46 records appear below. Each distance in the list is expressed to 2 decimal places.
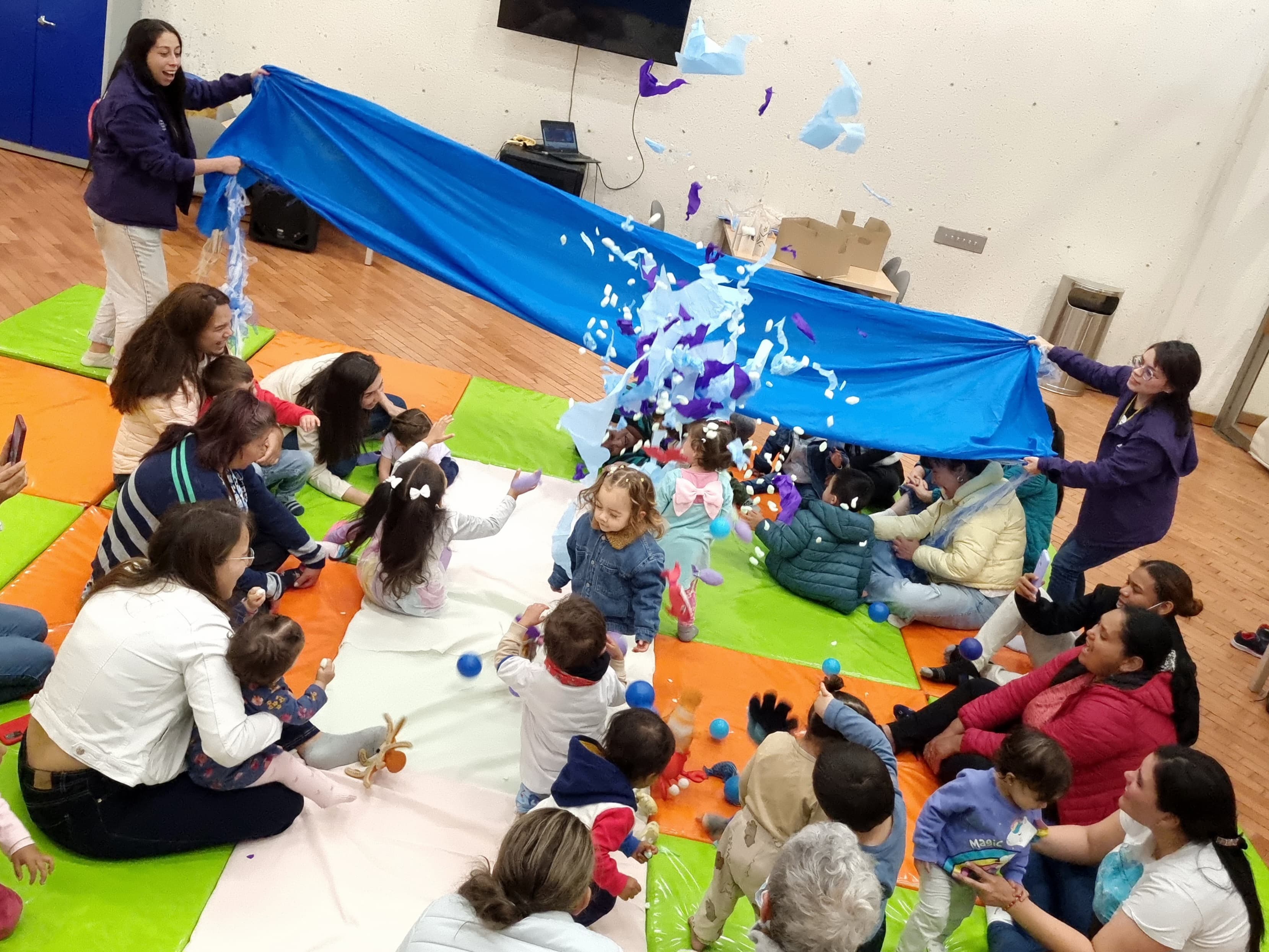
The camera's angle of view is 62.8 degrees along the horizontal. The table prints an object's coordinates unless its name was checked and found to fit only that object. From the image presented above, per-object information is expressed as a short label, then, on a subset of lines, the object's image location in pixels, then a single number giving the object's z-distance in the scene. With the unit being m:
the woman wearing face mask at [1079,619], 2.65
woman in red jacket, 2.57
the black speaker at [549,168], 6.20
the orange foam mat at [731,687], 2.93
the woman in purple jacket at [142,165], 3.56
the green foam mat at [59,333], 3.94
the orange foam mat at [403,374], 4.39
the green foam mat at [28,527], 2.92
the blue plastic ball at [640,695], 2.88
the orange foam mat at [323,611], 2.85
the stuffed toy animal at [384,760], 2.49
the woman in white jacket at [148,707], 1.99
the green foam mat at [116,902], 2.02
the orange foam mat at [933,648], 3.55
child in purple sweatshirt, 2.13
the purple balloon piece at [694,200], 3.23
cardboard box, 5.84
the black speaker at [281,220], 5.87
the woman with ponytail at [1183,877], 2.05
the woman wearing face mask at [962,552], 3.64
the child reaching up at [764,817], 2.13
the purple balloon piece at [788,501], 3.84
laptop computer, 6.36
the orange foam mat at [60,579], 2.79
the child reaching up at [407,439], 3.60
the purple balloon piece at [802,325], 3.58
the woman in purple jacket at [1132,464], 3.35
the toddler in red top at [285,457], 3.14
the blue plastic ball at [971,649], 3.48
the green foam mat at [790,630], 3.39
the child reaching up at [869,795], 1.96
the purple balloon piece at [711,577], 3.48
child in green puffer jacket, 3.54
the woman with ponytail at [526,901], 1.61
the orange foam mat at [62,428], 3.29
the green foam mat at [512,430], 4.12
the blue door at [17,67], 5.92
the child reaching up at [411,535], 2.86
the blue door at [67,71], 5.91
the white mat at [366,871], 2.13
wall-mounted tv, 6.24
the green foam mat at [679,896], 2.32
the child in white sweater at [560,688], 2.34
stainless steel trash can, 6.54
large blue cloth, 3.73
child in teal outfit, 3.21
